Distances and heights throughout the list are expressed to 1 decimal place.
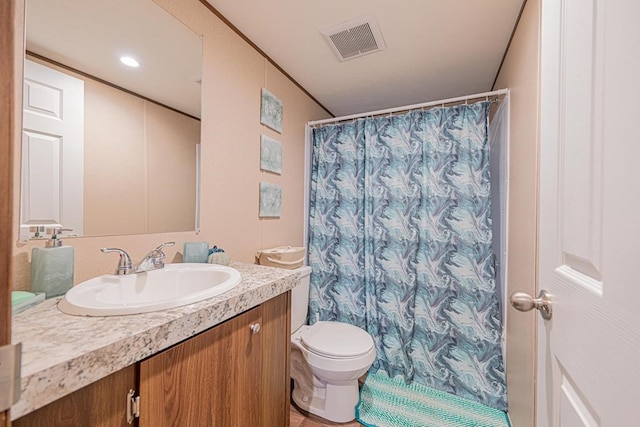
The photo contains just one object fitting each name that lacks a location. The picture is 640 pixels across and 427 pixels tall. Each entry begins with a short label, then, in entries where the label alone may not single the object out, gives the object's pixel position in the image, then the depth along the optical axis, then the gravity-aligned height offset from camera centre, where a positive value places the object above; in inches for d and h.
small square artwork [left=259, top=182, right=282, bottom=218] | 68.1 +3.4
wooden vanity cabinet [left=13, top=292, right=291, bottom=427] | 20.6 -17.7
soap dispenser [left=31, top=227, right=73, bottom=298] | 29.7 -6.8
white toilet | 56.5 -34.1
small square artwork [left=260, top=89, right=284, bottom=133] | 67.7 +27.4
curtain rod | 65.7 +30.7
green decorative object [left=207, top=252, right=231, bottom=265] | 48.6 -8.9
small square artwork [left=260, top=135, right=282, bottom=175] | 67.8 +15.6
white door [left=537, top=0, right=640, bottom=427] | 14.4 +0.2
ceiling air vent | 57.7 +41.8
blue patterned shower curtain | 66.9 -8.8
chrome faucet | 36.1 -7.5
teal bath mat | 58.6 -46.6
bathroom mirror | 32.3 +13.5
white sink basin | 25.8 -9.8
